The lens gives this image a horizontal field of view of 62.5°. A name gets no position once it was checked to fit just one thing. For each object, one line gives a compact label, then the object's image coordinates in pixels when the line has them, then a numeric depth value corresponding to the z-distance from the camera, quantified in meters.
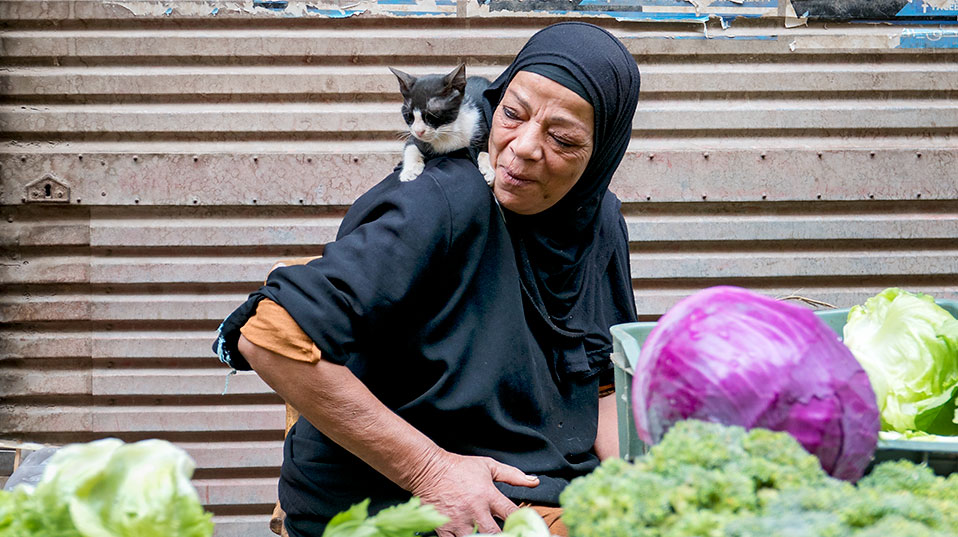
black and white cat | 2.54
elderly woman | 1.81
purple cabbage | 1.10
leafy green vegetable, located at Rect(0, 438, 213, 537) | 0.96
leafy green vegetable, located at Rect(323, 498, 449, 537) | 1.09
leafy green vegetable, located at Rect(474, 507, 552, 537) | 1.16
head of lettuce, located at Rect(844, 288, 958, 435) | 1.40
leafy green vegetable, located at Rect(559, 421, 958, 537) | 0.89
